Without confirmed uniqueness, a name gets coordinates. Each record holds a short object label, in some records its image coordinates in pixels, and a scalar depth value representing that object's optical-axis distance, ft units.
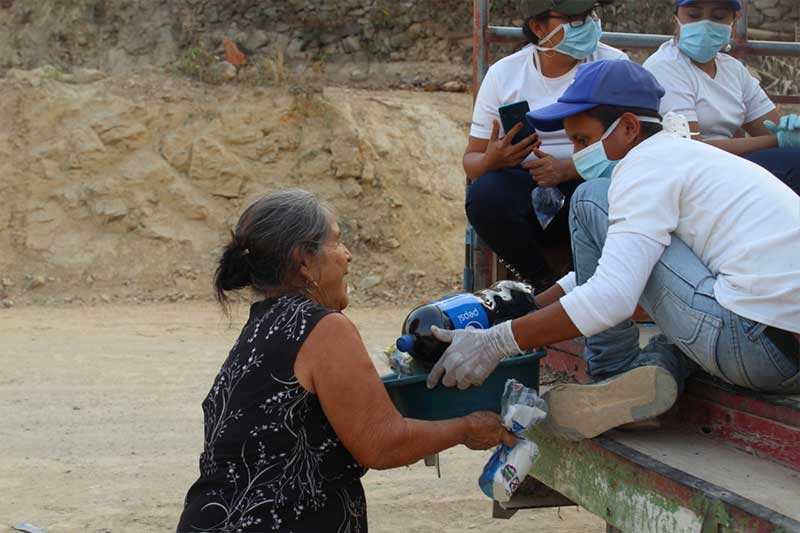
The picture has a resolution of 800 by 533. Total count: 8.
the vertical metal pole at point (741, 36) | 15.31
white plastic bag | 9.08
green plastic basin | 9.50
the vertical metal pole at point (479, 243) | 14.51
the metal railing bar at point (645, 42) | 14.94
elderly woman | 8.68
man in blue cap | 8.86
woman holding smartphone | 13.33
